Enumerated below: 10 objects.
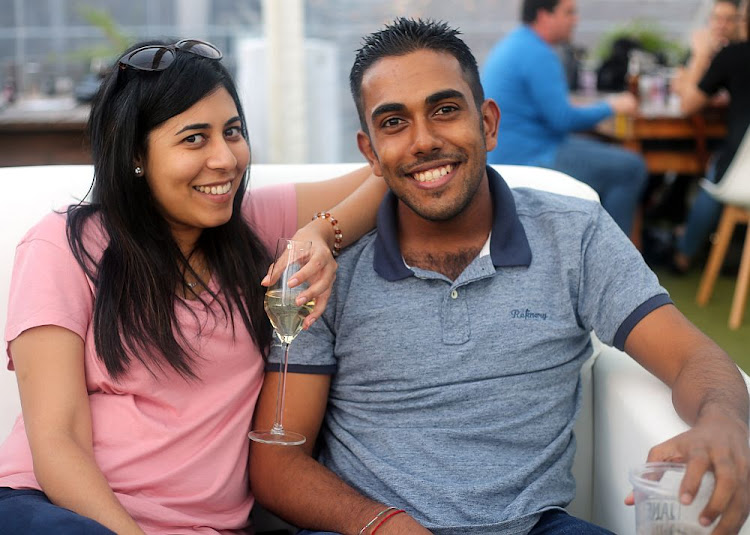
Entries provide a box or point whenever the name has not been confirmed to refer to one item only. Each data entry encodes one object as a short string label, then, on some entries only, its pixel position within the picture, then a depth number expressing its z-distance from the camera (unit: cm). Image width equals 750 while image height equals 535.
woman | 161
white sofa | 179
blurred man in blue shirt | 469
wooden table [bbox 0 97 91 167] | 484
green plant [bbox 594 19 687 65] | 670
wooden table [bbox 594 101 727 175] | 532
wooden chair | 450
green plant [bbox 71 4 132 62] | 639
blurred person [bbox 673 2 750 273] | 484
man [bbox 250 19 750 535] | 176
